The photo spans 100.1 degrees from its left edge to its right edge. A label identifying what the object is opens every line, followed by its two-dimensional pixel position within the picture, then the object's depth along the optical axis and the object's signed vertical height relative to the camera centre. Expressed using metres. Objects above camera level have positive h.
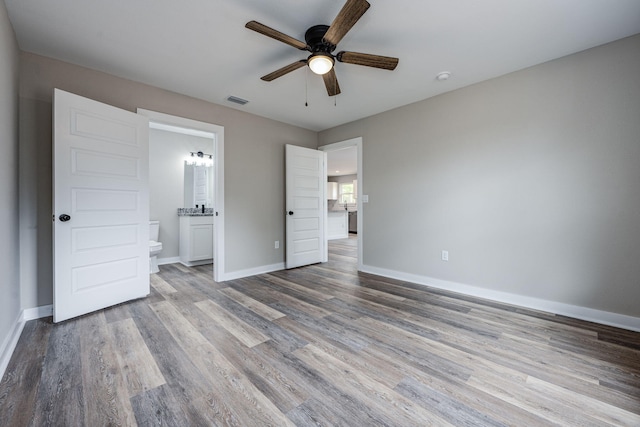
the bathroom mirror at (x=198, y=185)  5.28 +0.53
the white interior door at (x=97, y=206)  2.41 +0.05
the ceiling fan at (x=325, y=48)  1.79 +1.23
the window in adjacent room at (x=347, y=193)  11.64 +0.82
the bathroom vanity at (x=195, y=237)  4.71 -0.46
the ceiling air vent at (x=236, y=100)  3.54 +1.50
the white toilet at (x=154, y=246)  4.04 -0.53
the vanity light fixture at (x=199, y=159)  5.33 +1.06
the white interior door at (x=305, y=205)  4.49 +0.11
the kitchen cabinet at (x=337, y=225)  8.21 -0.41
